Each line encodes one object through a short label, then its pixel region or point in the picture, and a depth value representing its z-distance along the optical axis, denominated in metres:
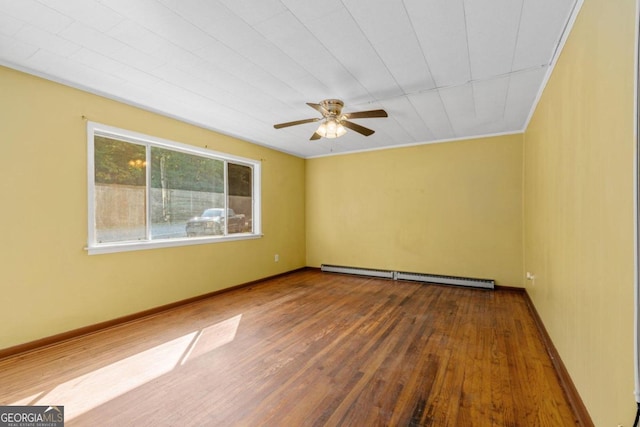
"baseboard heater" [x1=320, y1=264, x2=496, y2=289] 4.45
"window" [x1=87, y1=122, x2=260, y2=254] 3.01
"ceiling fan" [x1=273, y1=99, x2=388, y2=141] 2.95
